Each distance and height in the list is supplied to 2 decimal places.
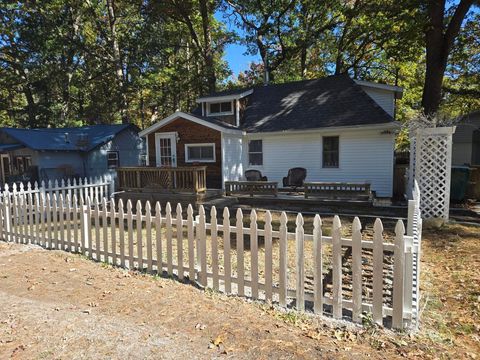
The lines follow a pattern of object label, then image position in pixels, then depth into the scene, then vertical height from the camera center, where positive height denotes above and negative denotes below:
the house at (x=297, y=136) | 12.95 +0.94
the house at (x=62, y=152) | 16.42 +0.52
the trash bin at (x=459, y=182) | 10.45 -0.94
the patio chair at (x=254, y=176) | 14.85 -0.88
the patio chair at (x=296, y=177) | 14.04 -0.91
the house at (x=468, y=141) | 16.52 +0.67
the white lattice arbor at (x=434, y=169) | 8.11 -0.38
